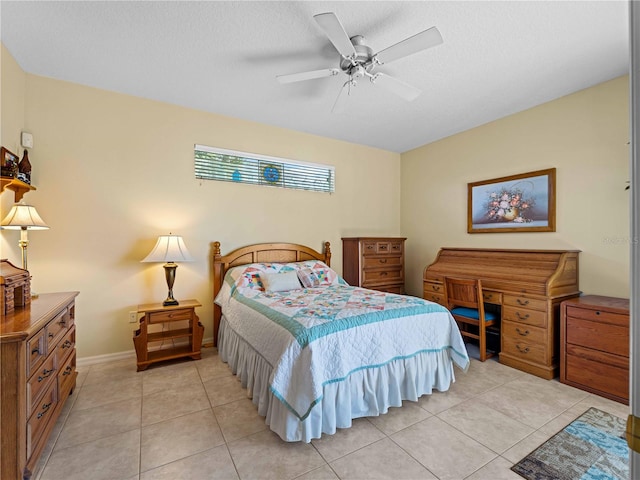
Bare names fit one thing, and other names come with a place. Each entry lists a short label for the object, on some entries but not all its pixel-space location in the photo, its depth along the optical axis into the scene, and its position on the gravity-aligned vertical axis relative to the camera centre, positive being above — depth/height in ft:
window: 11.59 +2.94
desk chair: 9.88 -2.34
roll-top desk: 9.06 -1.92
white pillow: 10.44 -1.55
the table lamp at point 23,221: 7.06 +0.43
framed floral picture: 10.56 +1.34
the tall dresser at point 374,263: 13.65 -1.16
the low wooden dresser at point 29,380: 4.61 -2.50
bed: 6.02 -2.70
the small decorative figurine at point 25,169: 8.07 +1.96
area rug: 5.34 -4.23
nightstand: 9.26 -3.27
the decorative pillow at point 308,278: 11.37 -1.56
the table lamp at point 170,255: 9.48 -0.53
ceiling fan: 5.92 +4.16
